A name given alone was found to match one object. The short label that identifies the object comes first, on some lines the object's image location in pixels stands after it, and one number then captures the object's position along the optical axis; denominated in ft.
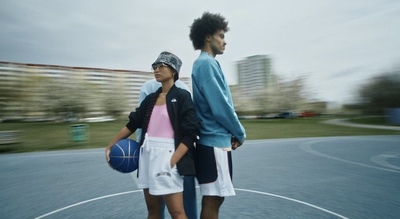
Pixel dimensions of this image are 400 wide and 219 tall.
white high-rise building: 584.32
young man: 6.72
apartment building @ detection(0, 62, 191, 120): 116.78
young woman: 6.21
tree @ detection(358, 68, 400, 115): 109.91
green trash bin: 49.90
